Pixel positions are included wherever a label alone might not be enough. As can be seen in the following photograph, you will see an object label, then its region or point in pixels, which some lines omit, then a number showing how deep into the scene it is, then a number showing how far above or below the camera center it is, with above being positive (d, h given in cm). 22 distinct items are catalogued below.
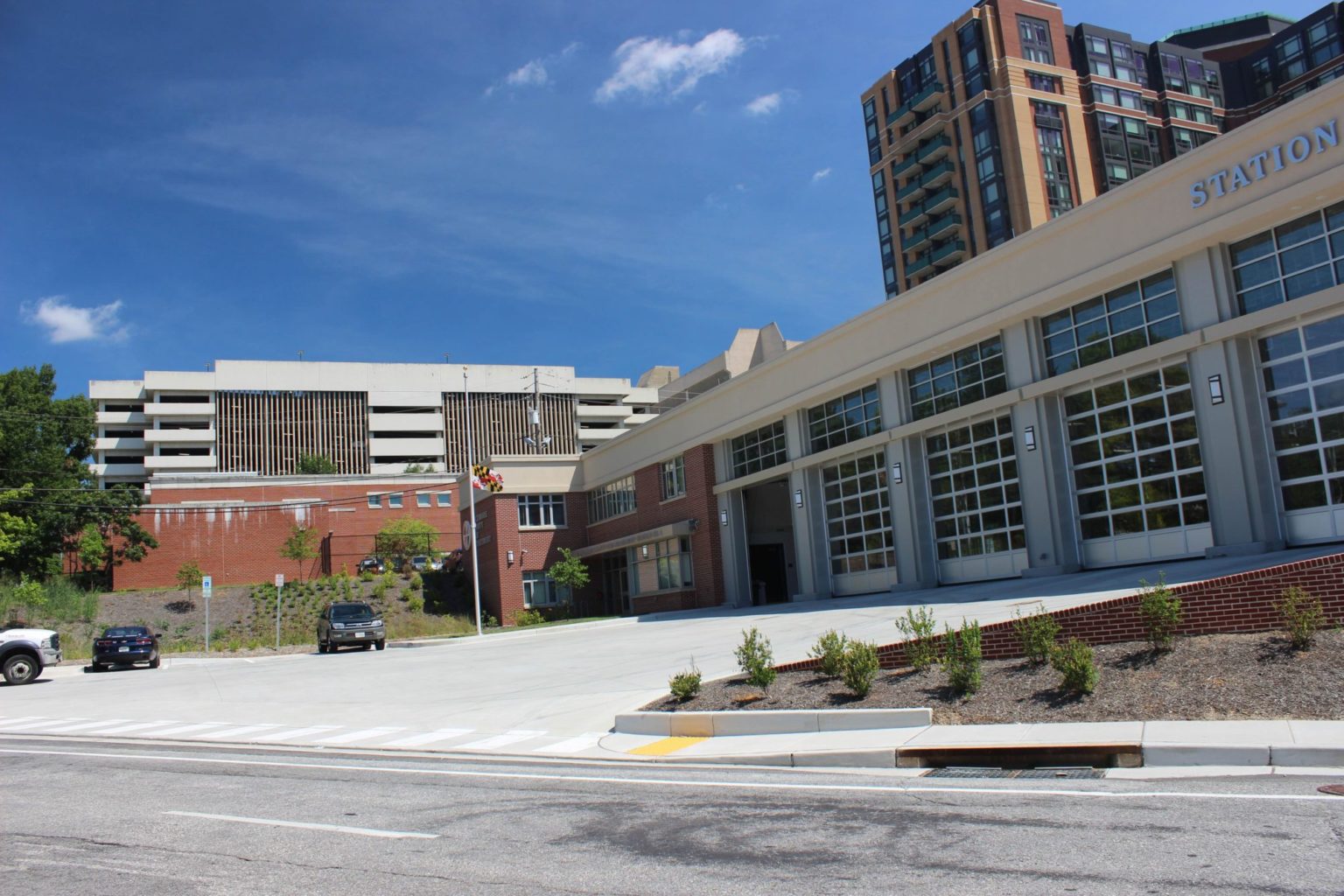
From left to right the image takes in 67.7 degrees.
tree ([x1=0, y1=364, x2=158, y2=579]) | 5688 +790
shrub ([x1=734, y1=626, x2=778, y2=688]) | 1349 -106
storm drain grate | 856 -184
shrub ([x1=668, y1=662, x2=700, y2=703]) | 1381 -132
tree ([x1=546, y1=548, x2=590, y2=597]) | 4419 +110
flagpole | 3672 +134
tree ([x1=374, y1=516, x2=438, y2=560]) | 6047 +412
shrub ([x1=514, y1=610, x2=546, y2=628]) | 4406 -75
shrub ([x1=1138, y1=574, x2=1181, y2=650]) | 1140 -73
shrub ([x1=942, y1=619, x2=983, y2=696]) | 1176 -111
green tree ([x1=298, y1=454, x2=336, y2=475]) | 8962 +1359
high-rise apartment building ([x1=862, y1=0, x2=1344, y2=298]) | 7519 +3487
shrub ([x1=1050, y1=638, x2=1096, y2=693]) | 1088 -119
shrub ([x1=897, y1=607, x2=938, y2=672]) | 1321 -99
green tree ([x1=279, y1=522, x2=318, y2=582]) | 6059 +434
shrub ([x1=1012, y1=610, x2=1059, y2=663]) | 1213 -89
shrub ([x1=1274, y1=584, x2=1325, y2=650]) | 1035 -78
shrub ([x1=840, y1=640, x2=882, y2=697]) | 1243 -115
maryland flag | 4116 +517
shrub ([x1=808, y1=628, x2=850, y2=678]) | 1326 -101
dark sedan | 3212 -48
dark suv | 3362 -41
